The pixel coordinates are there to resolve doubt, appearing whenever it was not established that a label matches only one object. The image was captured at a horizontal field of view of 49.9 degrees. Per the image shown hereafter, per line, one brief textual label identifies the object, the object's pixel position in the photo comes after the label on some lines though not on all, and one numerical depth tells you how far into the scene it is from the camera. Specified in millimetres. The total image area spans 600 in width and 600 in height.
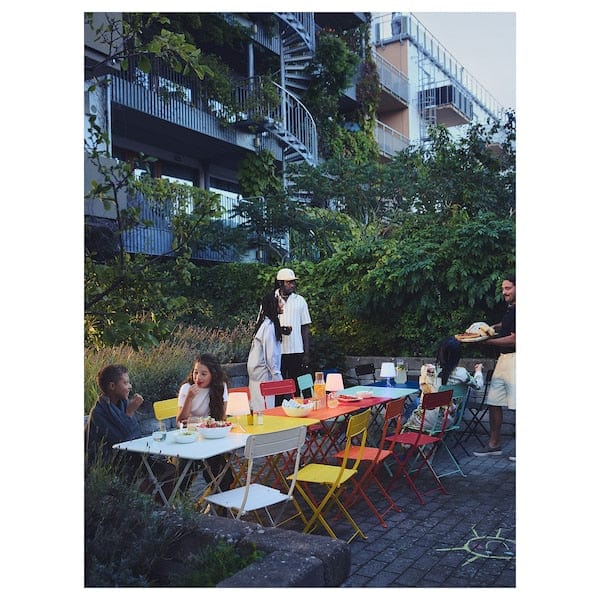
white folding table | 3738
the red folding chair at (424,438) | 5086
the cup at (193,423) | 4273
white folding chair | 3600
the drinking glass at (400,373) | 6426
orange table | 4965
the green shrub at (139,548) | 3127
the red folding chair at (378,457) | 4539
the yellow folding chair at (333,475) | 4125
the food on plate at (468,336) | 6538
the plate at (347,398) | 5625
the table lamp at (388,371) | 6368
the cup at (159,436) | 4055
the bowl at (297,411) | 4953
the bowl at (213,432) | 4109
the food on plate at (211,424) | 4250
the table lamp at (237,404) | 4613
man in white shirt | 6656
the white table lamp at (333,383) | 5824
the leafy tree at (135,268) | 3223
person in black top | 6098
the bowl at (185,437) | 3996
